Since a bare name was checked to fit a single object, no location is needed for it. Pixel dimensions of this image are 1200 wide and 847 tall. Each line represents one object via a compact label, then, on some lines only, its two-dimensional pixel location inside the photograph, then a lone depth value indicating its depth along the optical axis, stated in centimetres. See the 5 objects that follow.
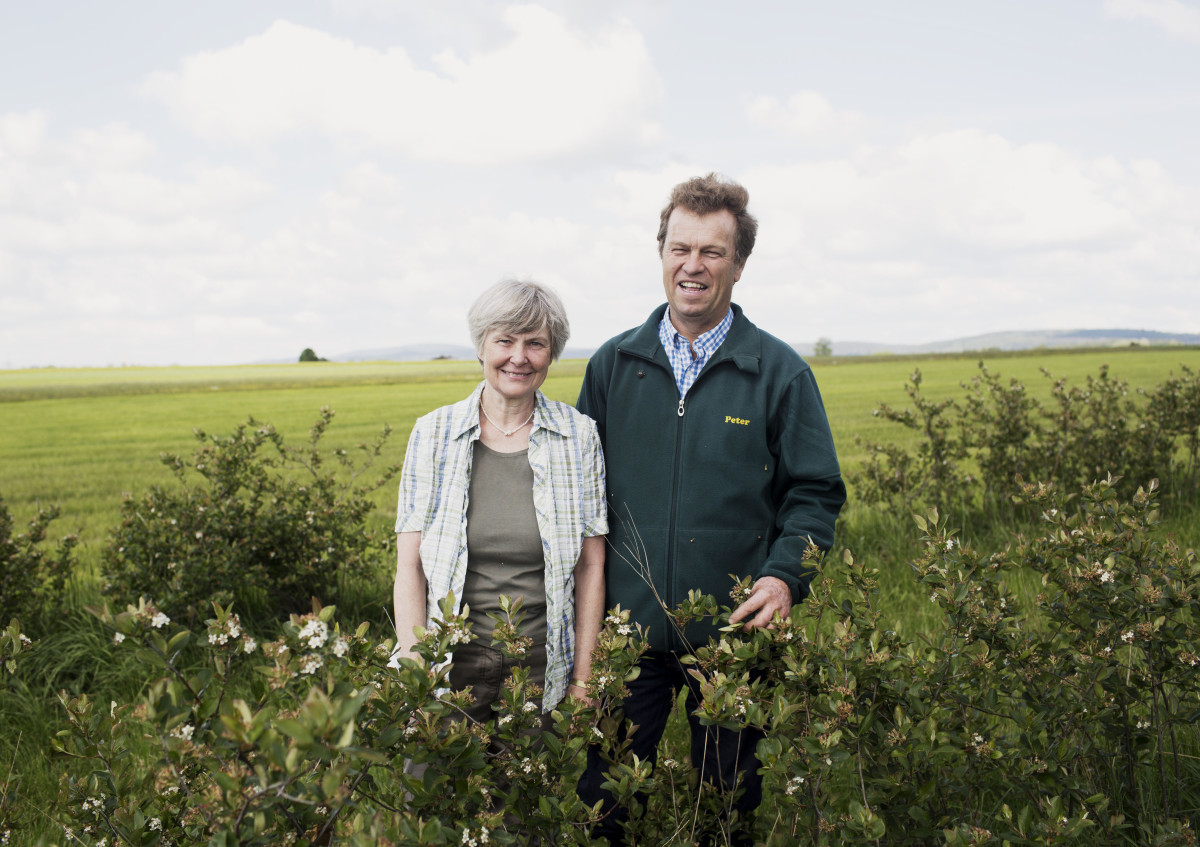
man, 314
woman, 293
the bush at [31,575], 543
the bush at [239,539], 552
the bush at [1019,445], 753
